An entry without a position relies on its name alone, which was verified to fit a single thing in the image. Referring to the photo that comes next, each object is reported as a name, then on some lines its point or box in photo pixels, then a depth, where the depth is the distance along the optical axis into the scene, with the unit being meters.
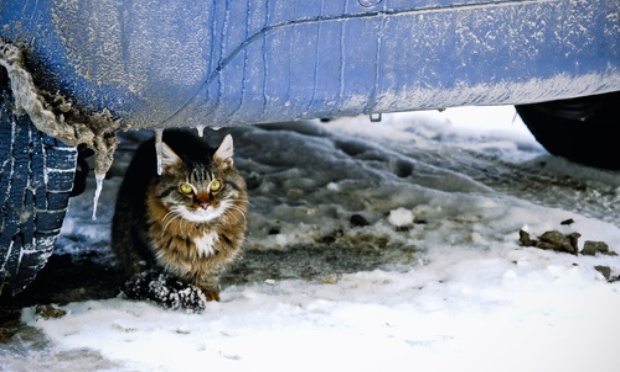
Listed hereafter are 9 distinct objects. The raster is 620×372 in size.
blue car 2.35
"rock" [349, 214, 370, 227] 3.89
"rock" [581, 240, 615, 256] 3.42
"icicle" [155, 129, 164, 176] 2.86
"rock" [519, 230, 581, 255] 3.45
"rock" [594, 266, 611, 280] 3.18
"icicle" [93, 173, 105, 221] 2.58
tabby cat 3.34
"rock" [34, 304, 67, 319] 2.94
